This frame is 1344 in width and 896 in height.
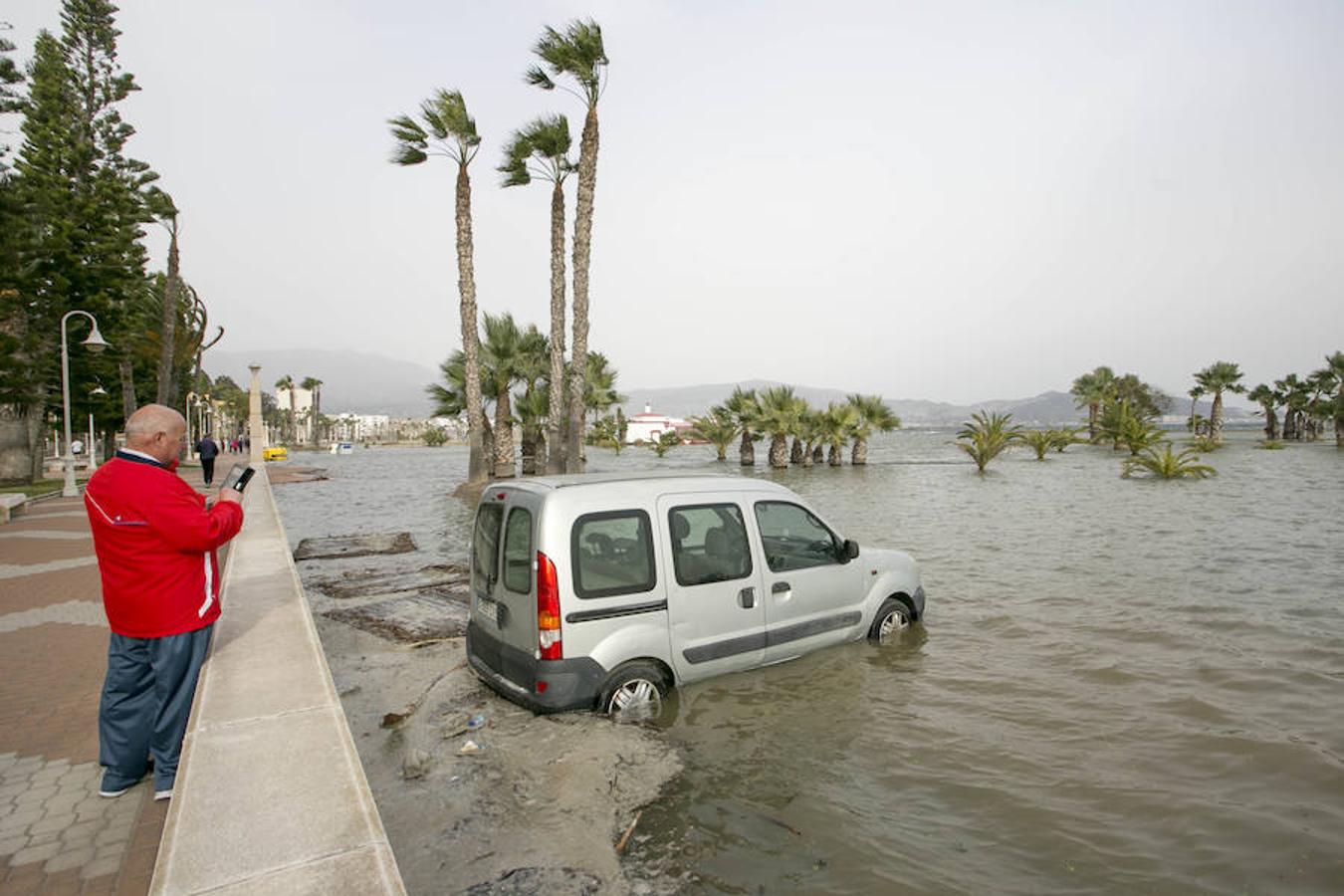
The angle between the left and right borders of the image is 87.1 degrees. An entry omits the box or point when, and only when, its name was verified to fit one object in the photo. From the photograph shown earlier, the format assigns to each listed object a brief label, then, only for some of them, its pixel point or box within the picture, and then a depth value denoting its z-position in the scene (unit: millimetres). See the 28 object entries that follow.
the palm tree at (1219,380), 67375
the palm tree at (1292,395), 72375
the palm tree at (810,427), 40281
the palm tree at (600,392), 33781
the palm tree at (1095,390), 69000
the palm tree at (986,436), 36844
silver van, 4922
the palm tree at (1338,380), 58438
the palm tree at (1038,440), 44438
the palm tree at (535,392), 30719
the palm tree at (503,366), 30109
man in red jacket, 3713
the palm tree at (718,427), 45256
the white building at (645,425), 130375
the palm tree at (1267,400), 74688
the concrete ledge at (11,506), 16391
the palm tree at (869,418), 41219
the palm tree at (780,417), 39000
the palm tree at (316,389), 102938
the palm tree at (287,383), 115250
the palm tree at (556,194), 22266
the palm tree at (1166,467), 27812
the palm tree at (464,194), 24969
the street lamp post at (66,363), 20562
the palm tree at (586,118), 19984
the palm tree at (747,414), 41159
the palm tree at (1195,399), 71906
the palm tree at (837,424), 40406
